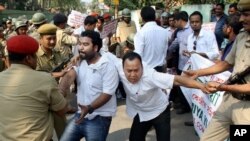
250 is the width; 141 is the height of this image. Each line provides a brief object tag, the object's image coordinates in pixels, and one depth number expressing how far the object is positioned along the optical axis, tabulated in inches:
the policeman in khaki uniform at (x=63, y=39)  221.1
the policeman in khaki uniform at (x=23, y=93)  106.1
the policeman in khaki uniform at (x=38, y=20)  230.4
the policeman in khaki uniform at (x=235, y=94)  130.0
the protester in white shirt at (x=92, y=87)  140.6
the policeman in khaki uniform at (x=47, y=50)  166.9
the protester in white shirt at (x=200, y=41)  229.8
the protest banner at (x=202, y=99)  177.8
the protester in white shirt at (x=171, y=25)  316.4
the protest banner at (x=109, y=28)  299.4
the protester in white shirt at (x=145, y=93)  141.6
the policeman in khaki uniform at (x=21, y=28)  287.6
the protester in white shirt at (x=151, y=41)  234.8
